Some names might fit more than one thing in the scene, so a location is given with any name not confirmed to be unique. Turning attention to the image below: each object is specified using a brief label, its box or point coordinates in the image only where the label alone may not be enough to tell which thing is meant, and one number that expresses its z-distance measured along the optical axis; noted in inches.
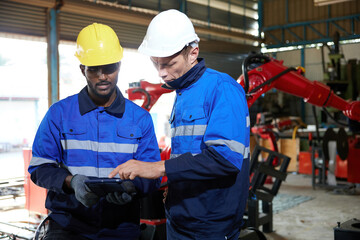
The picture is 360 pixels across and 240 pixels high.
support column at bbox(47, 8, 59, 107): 317.1
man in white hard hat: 67.6
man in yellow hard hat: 86.7
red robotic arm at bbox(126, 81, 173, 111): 207.0
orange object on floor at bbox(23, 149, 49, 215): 238.7
